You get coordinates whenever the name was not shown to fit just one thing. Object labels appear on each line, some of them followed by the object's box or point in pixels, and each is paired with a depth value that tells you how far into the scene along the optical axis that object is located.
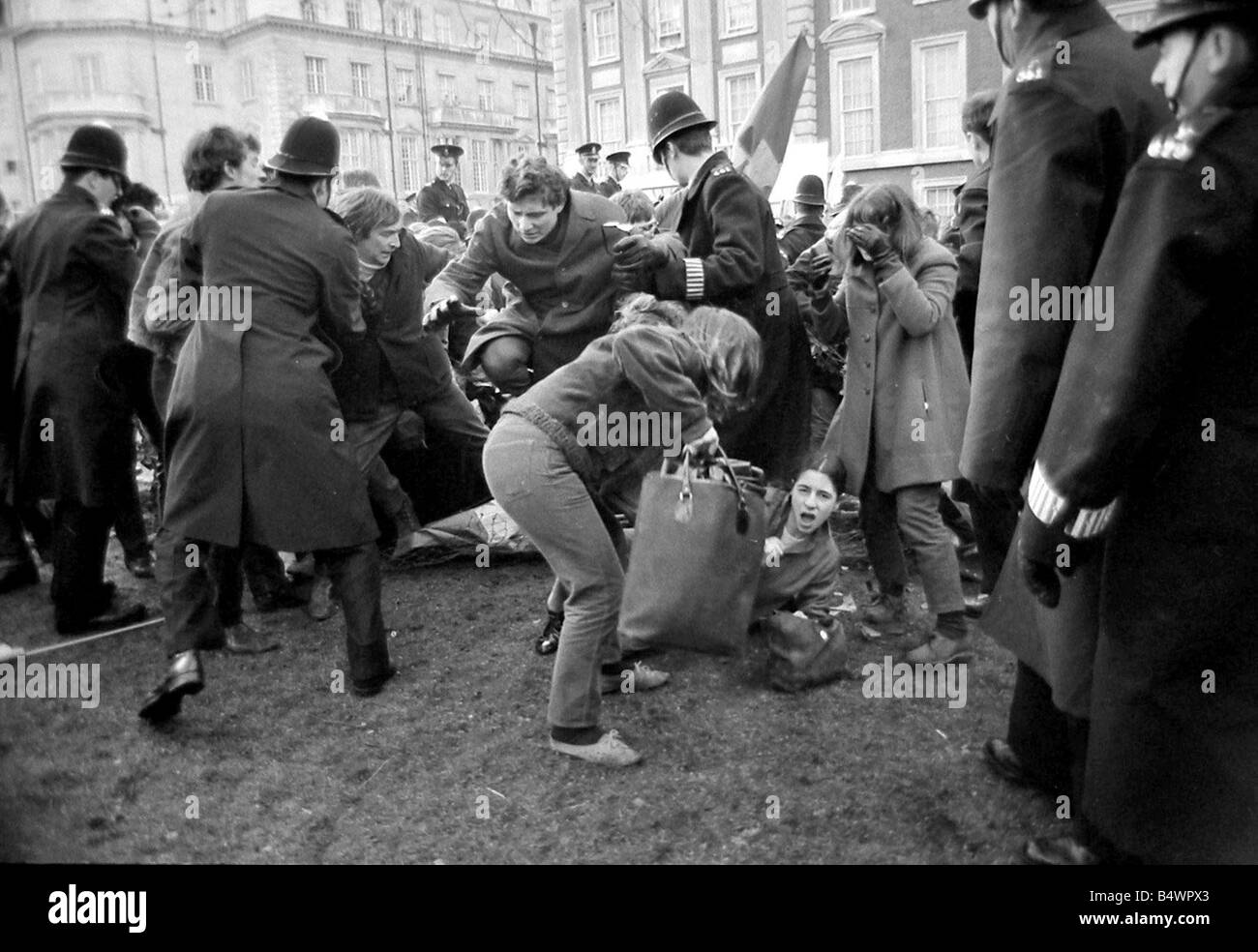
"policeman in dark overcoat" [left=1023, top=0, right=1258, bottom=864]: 1.79
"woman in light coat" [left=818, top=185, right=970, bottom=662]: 3.97
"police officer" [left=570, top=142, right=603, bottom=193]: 9.96
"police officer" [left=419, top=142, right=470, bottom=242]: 9.93
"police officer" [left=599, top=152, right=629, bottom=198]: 10.05
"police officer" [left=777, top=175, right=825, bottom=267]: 6.46
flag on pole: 5.31
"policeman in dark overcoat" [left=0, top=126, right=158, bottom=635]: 4.47
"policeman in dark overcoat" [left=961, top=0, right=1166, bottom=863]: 2.15
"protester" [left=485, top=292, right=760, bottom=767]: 3.18
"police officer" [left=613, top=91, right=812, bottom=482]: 3.88
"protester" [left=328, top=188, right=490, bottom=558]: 4.72
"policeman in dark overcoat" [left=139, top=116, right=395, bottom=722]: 3.64
